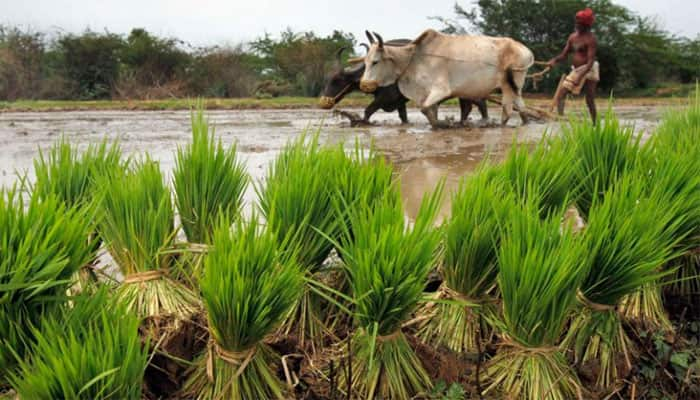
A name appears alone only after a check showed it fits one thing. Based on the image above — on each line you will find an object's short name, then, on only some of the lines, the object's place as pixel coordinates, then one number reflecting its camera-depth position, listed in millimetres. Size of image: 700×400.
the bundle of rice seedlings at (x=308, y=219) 1527
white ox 7176
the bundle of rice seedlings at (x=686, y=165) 1771
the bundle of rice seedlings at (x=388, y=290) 1222
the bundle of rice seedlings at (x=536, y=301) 1251
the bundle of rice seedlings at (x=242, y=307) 1148
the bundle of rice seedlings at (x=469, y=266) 1484
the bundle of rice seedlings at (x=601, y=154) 1967
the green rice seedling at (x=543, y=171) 1751
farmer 6688
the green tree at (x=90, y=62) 17828
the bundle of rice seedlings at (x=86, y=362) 949
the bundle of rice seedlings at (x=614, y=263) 1359
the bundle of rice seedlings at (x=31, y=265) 1078
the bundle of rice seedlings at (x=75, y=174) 1700
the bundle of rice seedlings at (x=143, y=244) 1520
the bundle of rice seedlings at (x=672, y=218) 1642
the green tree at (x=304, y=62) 18484
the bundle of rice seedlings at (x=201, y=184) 1733
